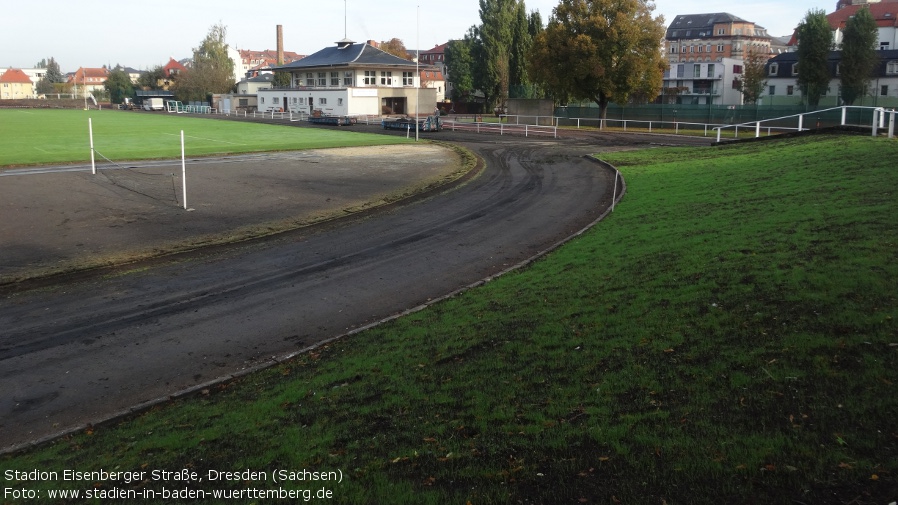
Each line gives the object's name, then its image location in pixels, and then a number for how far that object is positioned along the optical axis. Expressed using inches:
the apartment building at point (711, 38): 5708.7
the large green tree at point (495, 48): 3484.3
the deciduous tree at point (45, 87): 7167.3
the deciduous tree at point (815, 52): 2753.4
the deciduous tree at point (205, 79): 4704.7
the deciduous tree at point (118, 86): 5546.3
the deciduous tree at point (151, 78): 5620.1
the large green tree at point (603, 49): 2290.8
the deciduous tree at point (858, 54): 2684.5
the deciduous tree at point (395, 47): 4998.3
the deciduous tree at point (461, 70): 4288.9
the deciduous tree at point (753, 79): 3078.2
